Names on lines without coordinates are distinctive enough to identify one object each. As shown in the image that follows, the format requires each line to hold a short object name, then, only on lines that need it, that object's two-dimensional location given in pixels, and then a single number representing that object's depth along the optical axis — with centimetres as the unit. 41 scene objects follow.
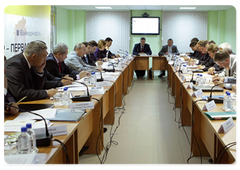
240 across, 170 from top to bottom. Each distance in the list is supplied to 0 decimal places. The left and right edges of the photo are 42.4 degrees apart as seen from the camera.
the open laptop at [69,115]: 212
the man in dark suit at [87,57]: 634
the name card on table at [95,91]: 317
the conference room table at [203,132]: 184
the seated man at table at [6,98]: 224
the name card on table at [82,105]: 247
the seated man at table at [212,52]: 490
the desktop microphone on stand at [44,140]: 165
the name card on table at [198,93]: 302
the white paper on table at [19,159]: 144
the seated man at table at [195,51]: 862
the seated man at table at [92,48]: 675
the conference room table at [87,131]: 163
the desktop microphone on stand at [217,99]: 269
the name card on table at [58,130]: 180
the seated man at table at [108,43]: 888
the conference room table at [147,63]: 959
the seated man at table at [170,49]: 1011
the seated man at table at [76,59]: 555
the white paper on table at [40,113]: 216
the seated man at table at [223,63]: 366
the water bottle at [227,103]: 247
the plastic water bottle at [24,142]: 156
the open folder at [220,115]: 218
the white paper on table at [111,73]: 508
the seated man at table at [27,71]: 281
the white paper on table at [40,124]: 190
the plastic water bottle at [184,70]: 510
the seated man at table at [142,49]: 1038
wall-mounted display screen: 1189
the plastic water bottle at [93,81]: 379
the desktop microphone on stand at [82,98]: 278
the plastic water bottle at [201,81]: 386
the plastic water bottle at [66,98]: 263
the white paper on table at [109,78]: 435
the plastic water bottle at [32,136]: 159
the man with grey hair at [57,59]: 436
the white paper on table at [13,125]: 190
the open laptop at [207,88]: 324
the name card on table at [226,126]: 188
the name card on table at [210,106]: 245
